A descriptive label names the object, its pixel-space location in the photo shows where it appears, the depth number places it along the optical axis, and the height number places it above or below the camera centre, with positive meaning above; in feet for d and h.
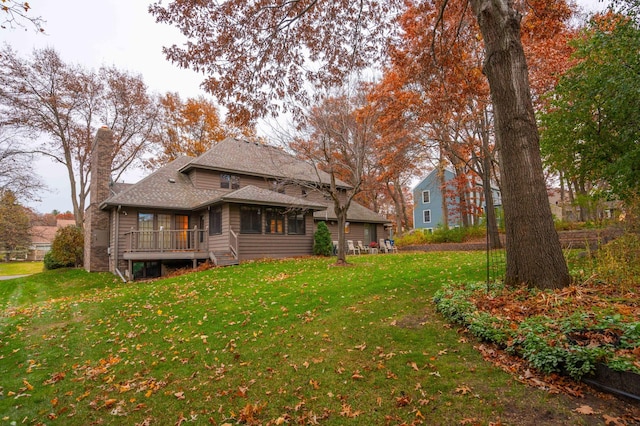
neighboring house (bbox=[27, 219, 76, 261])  140.97 -0.28
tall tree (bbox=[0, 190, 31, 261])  88.45 +5.39
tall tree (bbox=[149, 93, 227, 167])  89.51 +30.28
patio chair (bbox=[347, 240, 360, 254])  67.25 -3.34
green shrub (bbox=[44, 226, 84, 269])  61.11 -1.72
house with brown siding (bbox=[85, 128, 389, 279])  48.44 +3.16
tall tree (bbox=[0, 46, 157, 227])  65.36 +29.06
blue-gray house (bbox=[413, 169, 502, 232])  114.32 +9.06
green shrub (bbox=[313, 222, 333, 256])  57.00 -1.61
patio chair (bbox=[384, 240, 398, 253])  71.00 -3.58
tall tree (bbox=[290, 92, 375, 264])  37.73 +11.58
